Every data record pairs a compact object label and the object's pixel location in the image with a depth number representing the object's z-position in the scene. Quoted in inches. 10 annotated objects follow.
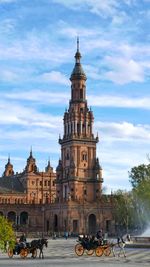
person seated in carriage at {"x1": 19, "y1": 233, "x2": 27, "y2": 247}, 1616.0
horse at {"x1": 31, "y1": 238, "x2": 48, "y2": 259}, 1601.5
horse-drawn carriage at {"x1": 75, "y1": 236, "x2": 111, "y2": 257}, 1647.9
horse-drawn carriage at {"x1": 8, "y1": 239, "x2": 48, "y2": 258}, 1582.2
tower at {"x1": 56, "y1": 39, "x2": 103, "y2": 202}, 5113.2
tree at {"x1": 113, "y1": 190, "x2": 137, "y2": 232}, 4826.0
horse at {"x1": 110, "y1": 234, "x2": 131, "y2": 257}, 1691.7
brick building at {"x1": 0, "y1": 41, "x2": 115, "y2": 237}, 4904.0
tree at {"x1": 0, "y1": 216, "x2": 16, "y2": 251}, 1430.9
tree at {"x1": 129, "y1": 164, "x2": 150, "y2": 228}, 3938.0
